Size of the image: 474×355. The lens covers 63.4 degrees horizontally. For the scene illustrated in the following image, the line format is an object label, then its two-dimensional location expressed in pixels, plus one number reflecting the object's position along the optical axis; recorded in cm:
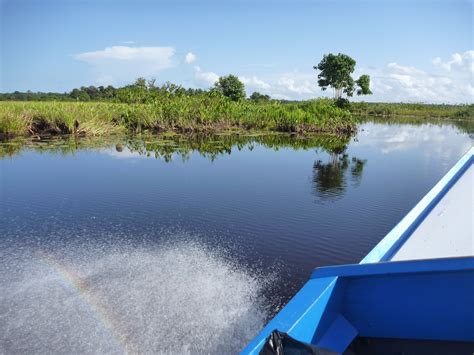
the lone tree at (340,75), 3934
